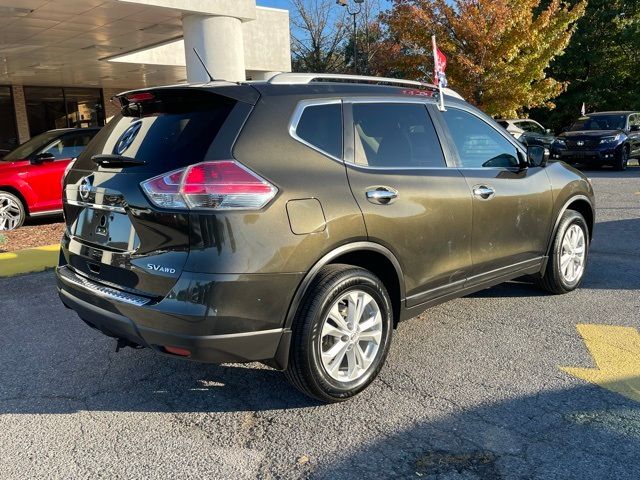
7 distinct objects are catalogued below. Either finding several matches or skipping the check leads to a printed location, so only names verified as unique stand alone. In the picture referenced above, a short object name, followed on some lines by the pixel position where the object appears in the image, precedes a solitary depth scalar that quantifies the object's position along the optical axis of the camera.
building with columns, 9.89
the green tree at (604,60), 28.81
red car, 9.38
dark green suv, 2.86
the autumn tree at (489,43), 18.81
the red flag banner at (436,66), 5.36
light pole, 24.62
